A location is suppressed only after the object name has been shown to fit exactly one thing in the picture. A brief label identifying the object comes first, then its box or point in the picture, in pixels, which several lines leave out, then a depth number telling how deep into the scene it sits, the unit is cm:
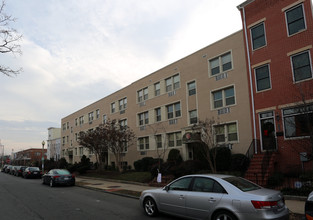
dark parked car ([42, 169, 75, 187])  1814
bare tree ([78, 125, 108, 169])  2556
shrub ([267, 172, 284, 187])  1224
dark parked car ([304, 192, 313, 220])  510
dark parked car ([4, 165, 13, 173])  4059
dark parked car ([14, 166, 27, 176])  3149
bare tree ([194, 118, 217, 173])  1493
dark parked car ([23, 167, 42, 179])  2745
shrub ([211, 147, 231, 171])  1705
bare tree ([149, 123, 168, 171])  2470
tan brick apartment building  1859
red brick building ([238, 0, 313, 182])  1421
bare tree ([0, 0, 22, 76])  1039
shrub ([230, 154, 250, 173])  1592
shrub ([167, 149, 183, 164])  2180
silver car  587
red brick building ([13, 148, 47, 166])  7725
